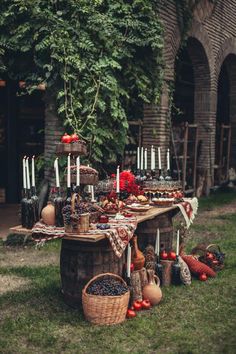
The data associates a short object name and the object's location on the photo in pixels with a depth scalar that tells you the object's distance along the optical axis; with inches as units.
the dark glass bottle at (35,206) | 211.1
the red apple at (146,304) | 218.2
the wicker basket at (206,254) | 275.6
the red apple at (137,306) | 216.4
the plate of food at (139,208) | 236.8
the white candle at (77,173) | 198.7
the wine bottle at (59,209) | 205.6
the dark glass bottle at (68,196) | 202.9
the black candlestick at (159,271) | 248.4
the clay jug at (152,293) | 221.9
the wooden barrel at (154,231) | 264.8
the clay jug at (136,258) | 231.5
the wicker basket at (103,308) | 196.7
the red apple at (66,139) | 235.5
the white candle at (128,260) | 220.8
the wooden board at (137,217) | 189.7
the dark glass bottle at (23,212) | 210.4
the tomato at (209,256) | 275.7
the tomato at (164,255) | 263.0
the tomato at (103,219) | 211.5
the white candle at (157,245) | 258.8
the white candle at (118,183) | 231.3
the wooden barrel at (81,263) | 207.9
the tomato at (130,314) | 207.8
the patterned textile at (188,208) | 271.1
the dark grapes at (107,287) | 200.8
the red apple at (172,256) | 263.3
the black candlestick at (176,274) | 250.5
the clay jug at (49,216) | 207.8
